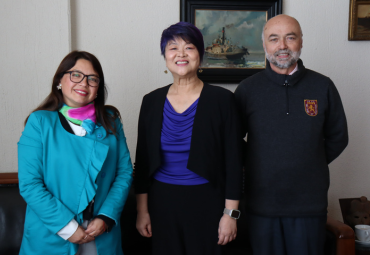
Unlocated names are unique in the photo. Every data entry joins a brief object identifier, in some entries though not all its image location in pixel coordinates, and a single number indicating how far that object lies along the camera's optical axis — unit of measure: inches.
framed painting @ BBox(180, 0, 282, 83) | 95.2
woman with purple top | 55.9
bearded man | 61.0
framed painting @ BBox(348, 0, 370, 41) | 96.3
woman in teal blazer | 52.9
